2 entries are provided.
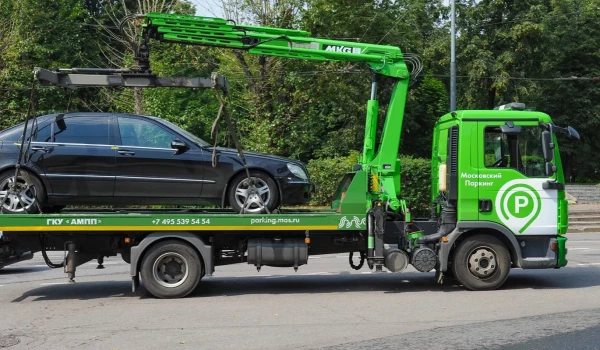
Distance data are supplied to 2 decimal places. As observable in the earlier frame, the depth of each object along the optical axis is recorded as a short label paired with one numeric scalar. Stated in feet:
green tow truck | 29.30
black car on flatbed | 29.89
